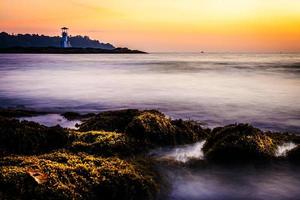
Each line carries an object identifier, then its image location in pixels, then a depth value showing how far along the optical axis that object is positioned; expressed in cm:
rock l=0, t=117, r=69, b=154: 543
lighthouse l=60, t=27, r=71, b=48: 14540
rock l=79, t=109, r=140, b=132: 701
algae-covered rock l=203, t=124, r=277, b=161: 599
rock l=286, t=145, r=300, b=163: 613
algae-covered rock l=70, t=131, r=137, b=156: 547
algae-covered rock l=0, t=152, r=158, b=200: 362
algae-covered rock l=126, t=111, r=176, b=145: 646
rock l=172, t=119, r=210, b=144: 688
